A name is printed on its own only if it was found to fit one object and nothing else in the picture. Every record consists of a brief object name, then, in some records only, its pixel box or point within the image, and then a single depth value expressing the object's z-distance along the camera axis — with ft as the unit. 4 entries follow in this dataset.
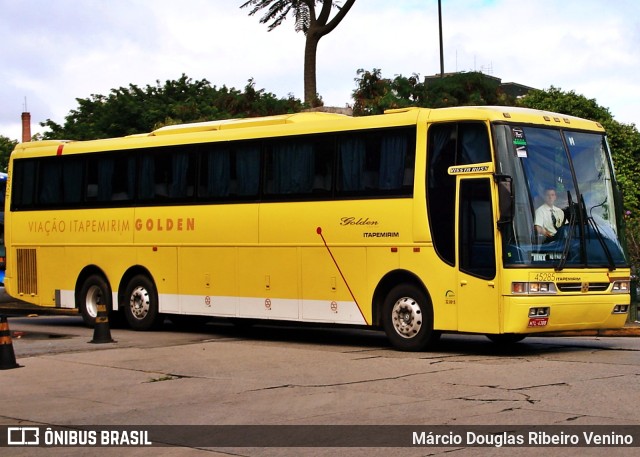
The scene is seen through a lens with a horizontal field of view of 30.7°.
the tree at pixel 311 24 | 149.28
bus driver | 53.93
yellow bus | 53.98
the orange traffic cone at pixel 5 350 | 50.90
